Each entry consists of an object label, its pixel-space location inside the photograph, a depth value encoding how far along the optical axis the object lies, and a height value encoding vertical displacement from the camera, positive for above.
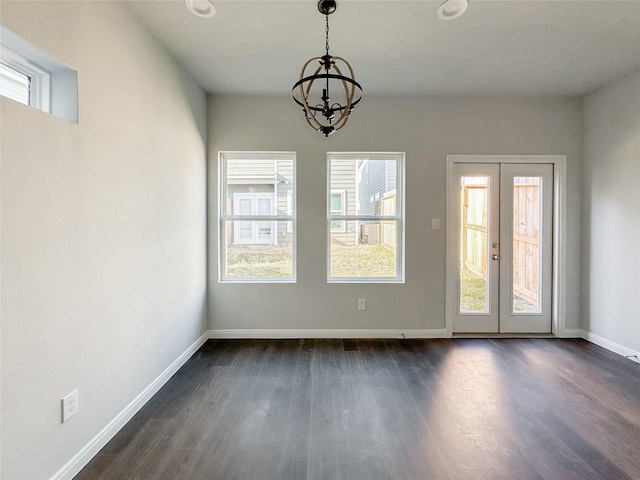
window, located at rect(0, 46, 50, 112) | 1.48 +0.79
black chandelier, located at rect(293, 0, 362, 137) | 1.75 +1.01
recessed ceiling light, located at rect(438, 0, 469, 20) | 2.10 +1.58
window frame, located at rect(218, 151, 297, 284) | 3.76 +0.26
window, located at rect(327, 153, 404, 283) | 3.79 +0.24
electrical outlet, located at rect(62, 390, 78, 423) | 1.62 -0.89
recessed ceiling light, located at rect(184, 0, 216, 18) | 2.10 +1.58
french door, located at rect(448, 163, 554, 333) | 3.74 -0.11
